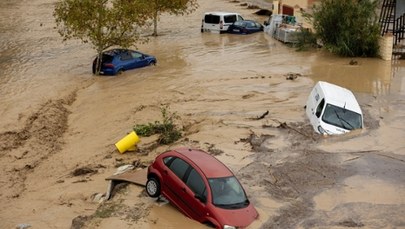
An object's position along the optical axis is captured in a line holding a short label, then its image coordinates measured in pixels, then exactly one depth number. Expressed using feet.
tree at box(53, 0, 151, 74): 92.07
